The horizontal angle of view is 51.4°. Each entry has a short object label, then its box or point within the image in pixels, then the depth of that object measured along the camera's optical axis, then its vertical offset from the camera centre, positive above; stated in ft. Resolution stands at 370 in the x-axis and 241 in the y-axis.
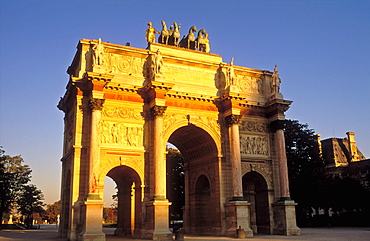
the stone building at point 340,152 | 257.34 +35.19
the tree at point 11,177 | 159.11 +14.31
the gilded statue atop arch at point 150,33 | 99.50 +44.31
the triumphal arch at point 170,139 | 81.35 +15.97
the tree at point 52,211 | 384.60 -1.78
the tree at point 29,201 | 191.01 +4.40
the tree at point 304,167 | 143.43 +14.36
